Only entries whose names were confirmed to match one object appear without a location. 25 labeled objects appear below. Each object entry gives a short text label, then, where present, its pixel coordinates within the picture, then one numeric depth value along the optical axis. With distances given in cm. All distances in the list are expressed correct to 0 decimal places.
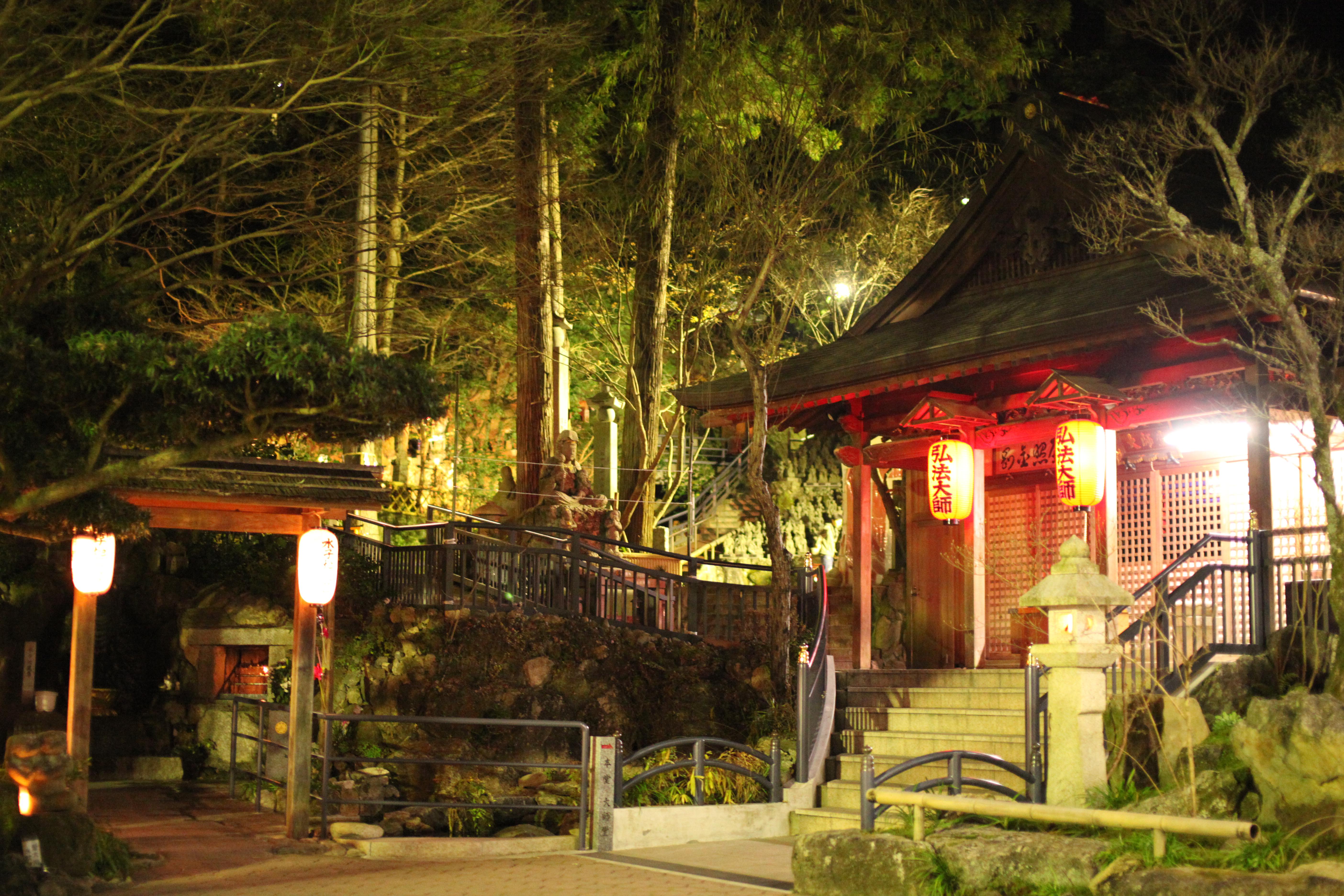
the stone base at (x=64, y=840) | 938
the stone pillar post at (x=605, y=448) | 2464
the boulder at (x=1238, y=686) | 1112
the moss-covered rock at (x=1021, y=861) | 827
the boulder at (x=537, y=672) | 1608
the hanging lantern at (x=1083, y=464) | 1388
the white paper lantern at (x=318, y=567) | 1256
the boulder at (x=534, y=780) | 1525
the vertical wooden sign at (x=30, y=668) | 1917
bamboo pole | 759
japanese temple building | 1352
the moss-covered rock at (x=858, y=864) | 891
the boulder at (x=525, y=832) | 1254
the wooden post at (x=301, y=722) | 1191
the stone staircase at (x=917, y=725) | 1251
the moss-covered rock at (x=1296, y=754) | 841
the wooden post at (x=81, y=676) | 1166
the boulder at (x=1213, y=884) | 721
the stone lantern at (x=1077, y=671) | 976
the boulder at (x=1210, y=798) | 917
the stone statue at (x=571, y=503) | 1984
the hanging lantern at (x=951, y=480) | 1543
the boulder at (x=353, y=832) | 1168
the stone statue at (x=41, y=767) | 936
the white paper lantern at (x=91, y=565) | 1209
